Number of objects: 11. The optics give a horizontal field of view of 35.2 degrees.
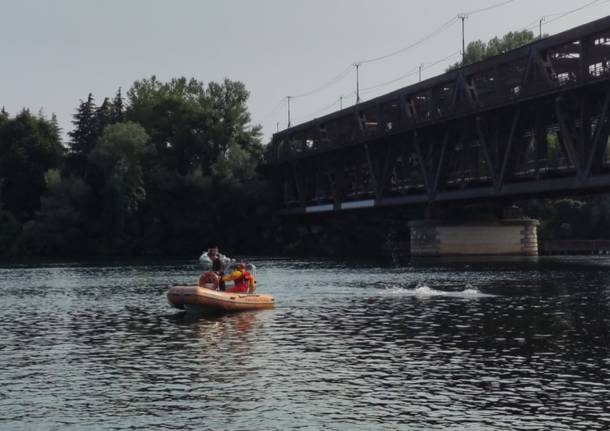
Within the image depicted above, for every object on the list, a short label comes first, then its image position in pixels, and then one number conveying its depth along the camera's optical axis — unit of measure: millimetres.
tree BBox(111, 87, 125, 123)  163750
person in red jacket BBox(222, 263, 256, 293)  44031
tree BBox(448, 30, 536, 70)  142875
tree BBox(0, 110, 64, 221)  133875
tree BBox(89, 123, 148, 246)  117438
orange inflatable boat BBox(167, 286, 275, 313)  40625
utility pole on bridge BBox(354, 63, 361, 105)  124438
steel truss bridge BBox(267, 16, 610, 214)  71875
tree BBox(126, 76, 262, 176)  131625
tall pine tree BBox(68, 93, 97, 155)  146762
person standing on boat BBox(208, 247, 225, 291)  43750
